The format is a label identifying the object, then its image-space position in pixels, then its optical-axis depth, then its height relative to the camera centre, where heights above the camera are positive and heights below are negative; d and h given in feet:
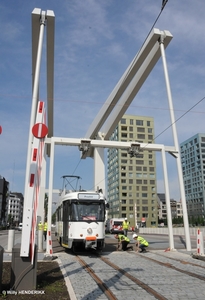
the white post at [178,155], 53.47 +13.37
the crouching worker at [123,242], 54.65 -1.85
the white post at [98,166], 87.20 +18.16
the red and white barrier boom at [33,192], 21.53 +2.88
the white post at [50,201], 45.93 +5.19
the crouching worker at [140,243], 50.53 -1.95
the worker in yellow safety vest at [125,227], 71.67 +0.94
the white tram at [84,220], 46.24 +1.92
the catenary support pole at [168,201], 53.44 +5.20
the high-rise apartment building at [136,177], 322.55 +56.99
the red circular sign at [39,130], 22.66 +7.37
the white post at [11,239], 53.41 -0.88
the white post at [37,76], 47.85 +26.18
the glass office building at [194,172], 396.16 +75.10
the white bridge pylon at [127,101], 54.24 +30.60
